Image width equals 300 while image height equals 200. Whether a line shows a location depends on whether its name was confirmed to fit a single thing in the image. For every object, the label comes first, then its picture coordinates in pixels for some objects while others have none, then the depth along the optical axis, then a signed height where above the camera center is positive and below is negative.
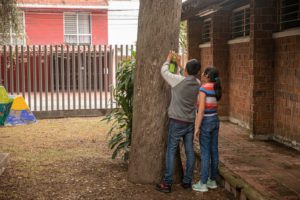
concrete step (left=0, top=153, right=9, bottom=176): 6.76 -1.42
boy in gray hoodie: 5.58 -0.54
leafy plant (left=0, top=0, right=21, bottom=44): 12.59 +1.61
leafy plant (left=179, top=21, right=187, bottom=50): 23.52 +2.15
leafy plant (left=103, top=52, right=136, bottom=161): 6.98 -0.50
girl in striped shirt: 5.65 -0.68
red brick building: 7.56 +0.09
